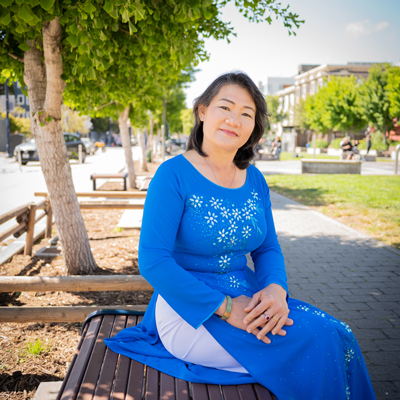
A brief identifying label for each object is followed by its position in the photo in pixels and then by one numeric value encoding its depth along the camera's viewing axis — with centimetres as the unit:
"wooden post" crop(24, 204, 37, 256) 613
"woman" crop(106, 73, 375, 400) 180
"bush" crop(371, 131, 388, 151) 4172
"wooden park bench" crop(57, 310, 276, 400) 174
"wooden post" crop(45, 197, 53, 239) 726
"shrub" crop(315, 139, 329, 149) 5097
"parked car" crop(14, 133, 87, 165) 2450
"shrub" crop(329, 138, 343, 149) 4650
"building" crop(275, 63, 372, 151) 5825
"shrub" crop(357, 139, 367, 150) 4244
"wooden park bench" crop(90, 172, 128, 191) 1270
